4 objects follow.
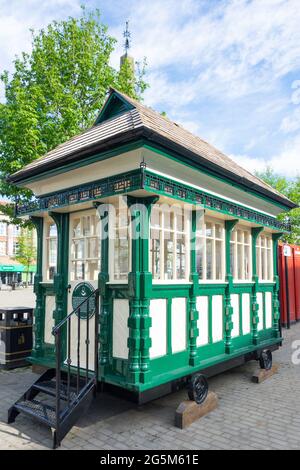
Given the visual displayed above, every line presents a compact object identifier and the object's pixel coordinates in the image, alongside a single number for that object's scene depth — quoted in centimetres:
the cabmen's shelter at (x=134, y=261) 423
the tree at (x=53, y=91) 832
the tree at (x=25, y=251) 4106
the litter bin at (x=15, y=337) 697
